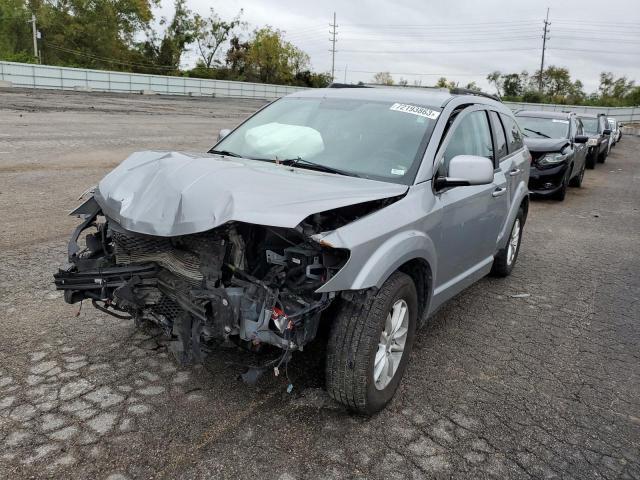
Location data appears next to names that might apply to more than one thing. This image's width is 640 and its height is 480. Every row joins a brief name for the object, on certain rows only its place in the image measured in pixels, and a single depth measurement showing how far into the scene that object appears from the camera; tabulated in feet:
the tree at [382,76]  268.58
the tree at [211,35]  247.50
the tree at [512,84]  242.17
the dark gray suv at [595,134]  58.59
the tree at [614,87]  225.97
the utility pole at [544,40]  236.26
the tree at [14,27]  218.59
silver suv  9.36
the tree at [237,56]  248.52
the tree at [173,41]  238.07
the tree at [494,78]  246.68
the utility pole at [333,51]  283.75
